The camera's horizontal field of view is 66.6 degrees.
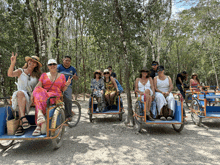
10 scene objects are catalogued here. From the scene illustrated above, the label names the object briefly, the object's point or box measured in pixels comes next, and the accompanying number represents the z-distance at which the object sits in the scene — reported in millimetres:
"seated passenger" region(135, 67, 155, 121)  5184
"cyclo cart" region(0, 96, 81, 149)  3189
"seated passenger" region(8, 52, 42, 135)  3558
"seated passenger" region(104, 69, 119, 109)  6398
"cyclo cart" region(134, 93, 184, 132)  4379
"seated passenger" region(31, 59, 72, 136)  3420
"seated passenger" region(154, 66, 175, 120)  4750
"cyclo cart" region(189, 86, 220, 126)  5137
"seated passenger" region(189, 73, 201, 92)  8750
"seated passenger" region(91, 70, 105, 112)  6237
